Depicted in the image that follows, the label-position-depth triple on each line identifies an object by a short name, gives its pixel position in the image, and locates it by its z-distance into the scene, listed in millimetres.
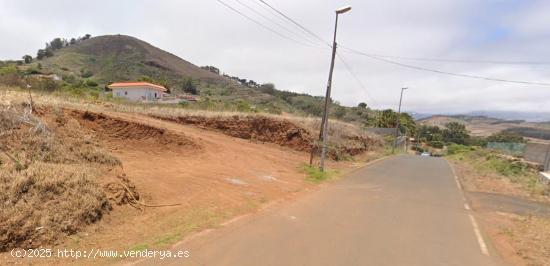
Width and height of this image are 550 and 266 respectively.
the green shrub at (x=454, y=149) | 67838
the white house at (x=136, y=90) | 62969
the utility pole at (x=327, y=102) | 17344
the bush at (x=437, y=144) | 93650
